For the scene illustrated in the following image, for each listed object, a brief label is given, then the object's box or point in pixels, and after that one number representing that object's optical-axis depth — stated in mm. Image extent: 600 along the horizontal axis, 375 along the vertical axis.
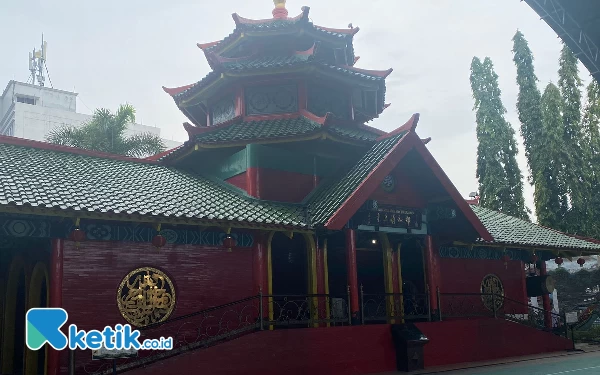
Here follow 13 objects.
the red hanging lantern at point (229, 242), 13312
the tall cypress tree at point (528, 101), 35375
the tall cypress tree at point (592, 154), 32625
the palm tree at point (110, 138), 27734
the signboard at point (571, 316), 32406
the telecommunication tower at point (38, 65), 67438
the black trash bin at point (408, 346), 14406
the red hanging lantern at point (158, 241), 12375
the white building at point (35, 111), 57594
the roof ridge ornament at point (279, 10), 21123
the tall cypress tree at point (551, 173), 33281
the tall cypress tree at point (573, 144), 32625
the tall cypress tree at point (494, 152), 36781
